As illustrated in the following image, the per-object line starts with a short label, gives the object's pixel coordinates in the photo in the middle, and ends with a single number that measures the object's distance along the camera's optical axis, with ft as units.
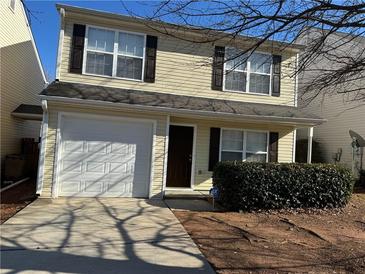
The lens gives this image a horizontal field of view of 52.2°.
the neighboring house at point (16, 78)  47.47
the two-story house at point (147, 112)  35.17
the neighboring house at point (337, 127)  55.93
